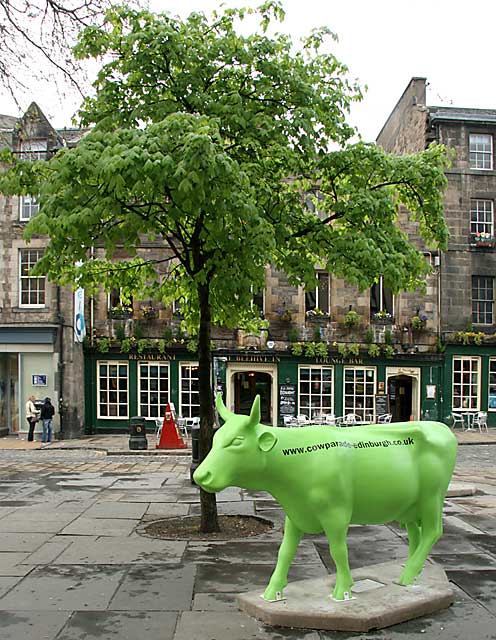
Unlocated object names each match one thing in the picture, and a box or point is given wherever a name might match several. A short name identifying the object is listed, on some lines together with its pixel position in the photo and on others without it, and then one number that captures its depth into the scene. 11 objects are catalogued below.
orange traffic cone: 22.00
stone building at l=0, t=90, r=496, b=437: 27.44
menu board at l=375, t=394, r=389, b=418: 28.21
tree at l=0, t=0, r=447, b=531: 8.47
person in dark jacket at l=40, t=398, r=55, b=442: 24.25
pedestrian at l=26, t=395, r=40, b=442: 24.56
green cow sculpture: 6.05
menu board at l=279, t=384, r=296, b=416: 28.03
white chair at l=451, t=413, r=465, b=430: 28.39
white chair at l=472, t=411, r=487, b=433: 27.80
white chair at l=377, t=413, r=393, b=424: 26.84
